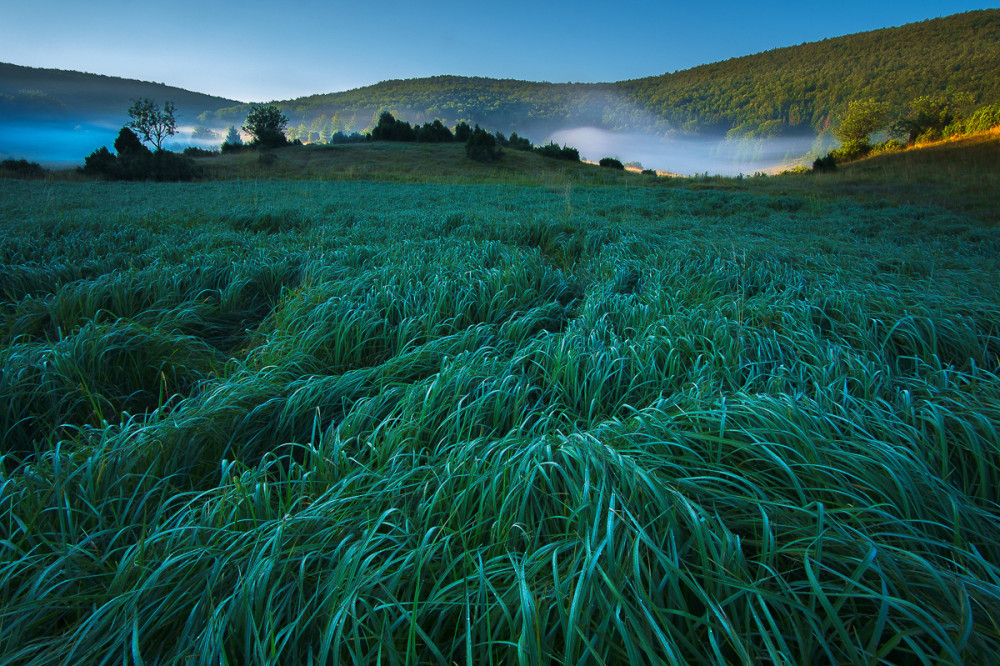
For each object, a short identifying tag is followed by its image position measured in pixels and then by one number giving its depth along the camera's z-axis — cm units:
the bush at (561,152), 4506
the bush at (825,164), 2610
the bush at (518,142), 5238
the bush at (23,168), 2245
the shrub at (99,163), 2494
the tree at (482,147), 4003
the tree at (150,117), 5175
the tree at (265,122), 5005
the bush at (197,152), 3968
